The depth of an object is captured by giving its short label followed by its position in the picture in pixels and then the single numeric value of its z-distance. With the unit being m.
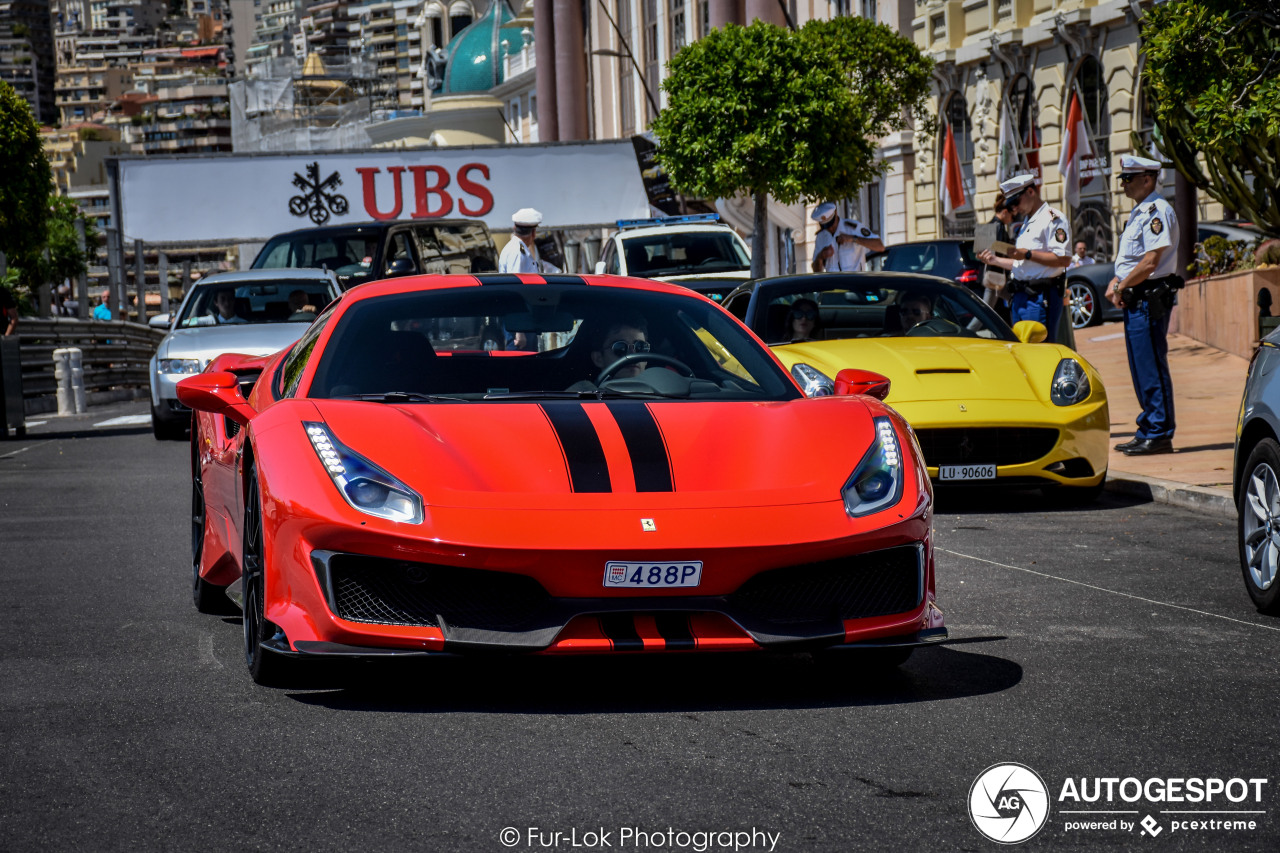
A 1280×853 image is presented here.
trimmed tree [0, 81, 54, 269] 52.12
